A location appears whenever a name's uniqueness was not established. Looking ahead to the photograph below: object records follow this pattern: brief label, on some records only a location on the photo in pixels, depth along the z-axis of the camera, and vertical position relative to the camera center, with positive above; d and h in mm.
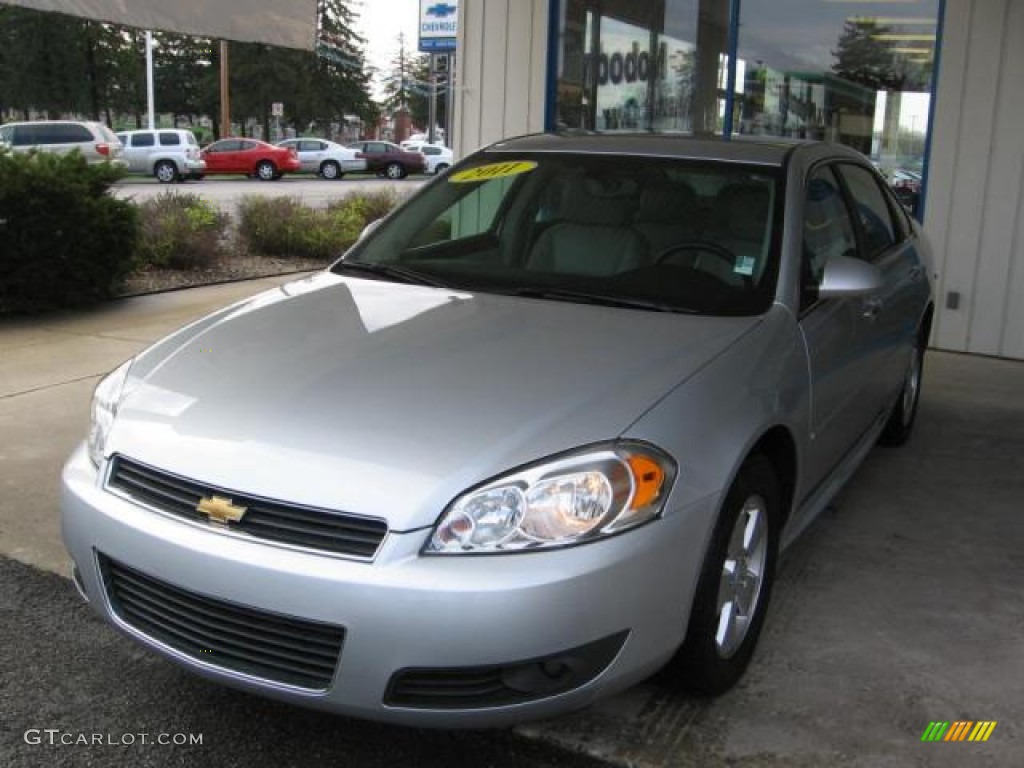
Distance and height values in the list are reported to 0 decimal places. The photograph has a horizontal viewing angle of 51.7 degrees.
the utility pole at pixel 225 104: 46125 +1523
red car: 37000 -613
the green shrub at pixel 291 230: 12969 -1072
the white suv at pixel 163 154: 33562 -539
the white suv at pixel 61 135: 27484 -82
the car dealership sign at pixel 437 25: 28391 +3293
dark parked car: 41062 -500
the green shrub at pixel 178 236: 10820 -1017
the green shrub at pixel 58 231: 8102 -760
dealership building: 7562 +576
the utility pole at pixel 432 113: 51391 +1904
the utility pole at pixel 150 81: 42031 +2199
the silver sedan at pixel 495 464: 2338 -750
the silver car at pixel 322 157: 39812 -499
